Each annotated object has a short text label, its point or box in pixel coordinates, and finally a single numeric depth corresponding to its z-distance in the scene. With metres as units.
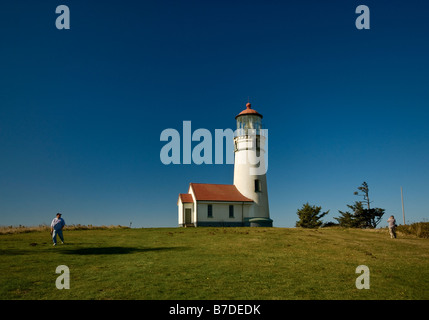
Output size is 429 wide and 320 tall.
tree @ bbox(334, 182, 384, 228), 52.12
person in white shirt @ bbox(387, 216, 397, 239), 25.27
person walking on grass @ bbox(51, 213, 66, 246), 19.09
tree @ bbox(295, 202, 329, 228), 49.67
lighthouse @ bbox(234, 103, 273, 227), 40.53
